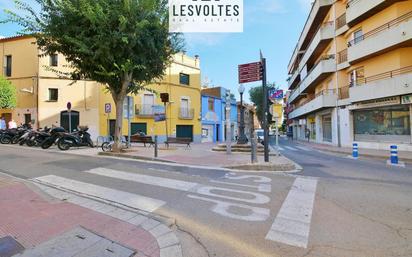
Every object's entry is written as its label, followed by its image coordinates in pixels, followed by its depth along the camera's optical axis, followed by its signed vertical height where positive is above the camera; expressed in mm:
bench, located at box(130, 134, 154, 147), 17812 -330
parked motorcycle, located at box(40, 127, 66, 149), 14344 -92
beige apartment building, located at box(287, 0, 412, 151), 17391 +4791
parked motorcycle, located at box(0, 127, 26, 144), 17159 -4
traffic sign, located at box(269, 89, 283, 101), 12750 +1789
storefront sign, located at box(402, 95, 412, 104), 16638 +1992
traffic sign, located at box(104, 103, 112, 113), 15058 +1556
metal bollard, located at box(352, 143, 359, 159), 14803 -1165
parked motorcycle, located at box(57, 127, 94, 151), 14102 -266
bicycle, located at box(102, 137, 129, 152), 14369 -634
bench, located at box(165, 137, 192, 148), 18047 -440
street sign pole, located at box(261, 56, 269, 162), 10141 +815
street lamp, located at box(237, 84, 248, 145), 17656 +55
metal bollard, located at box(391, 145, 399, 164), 11906 -1088
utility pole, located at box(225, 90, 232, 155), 14617 +535
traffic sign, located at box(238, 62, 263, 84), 10688 +2494
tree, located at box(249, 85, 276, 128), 47244 +6444
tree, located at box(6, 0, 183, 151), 11031 +4353
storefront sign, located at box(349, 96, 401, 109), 17616 +2029
